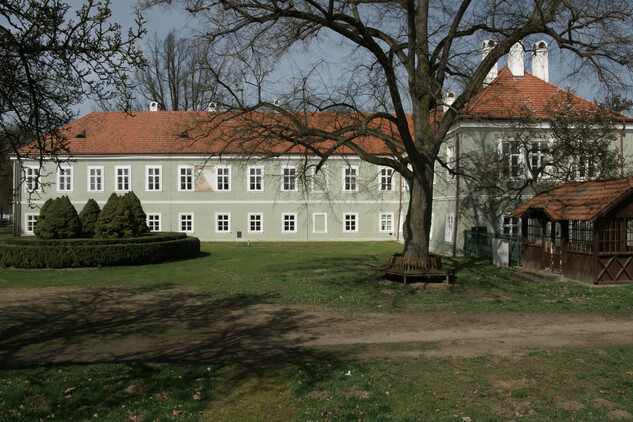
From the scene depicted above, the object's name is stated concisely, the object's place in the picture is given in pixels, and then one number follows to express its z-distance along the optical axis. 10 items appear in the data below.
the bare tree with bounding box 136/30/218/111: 48.62
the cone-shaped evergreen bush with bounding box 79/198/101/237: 26.05
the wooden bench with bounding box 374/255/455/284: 15.32
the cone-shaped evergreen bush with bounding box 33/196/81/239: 22.62
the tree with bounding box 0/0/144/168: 6.97
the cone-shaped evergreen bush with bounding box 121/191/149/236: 26.07
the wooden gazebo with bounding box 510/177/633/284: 14.91
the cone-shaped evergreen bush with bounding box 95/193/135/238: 22.06
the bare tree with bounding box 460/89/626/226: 19.30
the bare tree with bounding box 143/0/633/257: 13.50
